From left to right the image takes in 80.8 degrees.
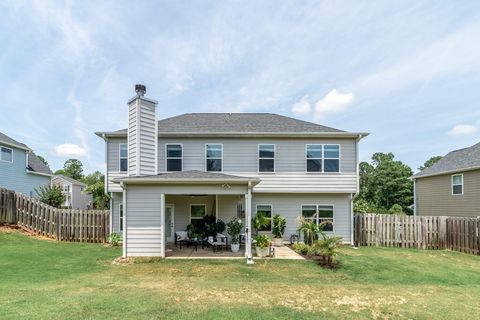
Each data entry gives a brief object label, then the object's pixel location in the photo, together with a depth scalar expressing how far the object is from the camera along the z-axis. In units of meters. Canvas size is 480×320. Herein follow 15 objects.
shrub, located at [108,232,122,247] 12.89
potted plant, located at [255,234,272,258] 10.59
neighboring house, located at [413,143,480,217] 15.54
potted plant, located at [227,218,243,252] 11.62
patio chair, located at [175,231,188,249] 12.35
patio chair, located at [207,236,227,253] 11.49
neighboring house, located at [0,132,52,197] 19.33
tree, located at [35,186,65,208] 19.98
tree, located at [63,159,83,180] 64.25
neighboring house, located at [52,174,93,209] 39.22
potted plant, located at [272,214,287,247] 13.48
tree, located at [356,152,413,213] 40.84
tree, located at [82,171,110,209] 23.67
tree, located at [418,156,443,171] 50.85
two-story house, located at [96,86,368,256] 13.75
